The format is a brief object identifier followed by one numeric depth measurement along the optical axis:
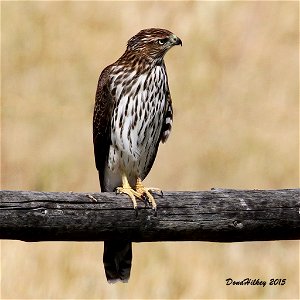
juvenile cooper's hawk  14.21
